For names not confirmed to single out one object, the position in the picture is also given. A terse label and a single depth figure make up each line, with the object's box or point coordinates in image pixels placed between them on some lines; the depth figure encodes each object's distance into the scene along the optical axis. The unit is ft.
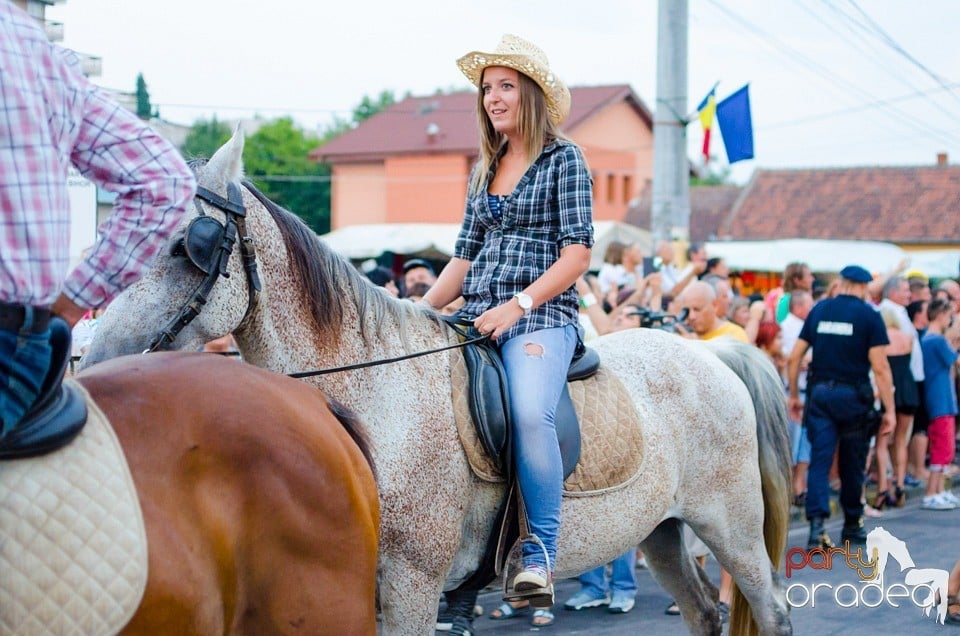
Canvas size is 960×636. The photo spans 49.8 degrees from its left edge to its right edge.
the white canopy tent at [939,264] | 90.33
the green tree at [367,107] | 223.30
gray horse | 11.19
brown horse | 7.52
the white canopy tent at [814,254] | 84.58
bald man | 25.31
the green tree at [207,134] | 194.70
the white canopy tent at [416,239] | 75.82
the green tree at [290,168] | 184.24
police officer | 29.89
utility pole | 38.01
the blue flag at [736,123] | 37.78
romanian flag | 38.65
